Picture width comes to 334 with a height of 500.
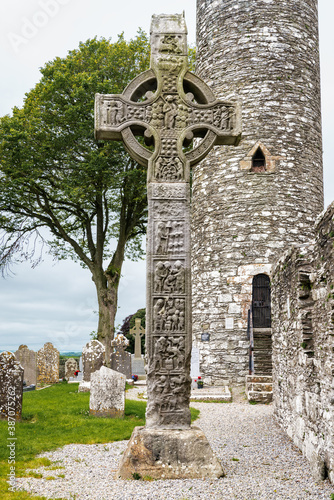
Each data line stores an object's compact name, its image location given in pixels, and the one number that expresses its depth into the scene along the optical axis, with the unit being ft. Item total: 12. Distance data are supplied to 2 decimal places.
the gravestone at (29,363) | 49.29
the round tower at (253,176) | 42.34
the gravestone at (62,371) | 60.08
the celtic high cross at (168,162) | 15.72
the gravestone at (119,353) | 45.55
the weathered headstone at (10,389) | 25.58
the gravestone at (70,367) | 54.90
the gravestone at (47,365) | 51.70
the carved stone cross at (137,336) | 67.10
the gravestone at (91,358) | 38.19
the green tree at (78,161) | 50.65
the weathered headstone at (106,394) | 27.20
